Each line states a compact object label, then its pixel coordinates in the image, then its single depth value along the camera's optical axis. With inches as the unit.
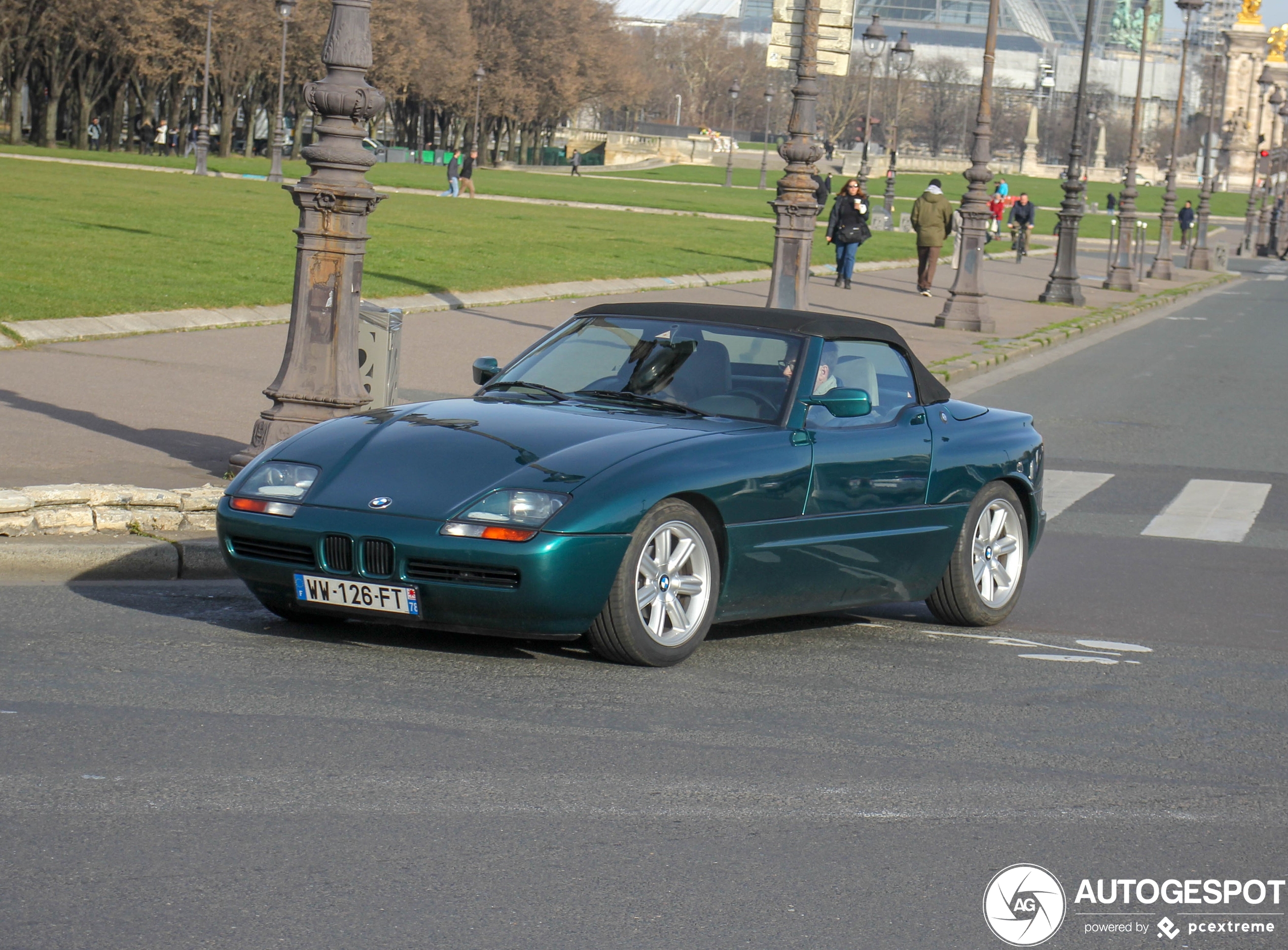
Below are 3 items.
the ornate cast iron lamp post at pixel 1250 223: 3144.7
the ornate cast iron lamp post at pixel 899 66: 2162.0
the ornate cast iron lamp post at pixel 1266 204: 2807.6
